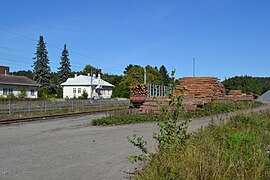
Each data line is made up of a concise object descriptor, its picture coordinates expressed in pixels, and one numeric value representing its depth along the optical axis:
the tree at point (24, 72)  152.62
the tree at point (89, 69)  115.13
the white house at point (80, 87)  87.62
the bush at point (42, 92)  72.28
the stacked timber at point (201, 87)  26.22
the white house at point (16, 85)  61.63
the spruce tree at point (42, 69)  81.69
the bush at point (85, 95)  75.75
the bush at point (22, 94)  55.17
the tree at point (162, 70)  121.82
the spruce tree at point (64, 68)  97.38
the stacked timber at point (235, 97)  29.58
